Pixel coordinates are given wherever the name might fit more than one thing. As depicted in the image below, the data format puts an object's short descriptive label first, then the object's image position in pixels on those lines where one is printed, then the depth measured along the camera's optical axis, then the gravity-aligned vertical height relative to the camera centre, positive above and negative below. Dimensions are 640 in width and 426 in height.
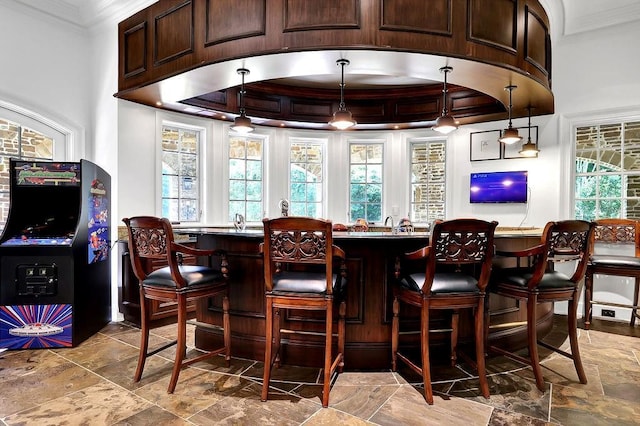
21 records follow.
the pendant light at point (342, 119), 3.42 +0.80
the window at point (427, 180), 5.67 +0.42
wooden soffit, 2.85 +1.33
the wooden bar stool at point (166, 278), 2.45 -0.49
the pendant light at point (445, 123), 3.48 +0.78
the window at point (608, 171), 4.38 +0.45
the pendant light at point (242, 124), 3.69 +0.81
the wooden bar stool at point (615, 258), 3.79 -0.51
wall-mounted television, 4.94 +0.29
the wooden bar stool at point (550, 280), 2.50 -0.50
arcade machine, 3.24 -0.45
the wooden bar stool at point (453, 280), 2.26 -0.46
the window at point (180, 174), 4.70 +0.41
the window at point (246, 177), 5.38 +0.43
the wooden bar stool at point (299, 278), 2.21 -0.38
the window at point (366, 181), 5.94 +0.42
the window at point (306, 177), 5.81 +0.46
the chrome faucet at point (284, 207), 4.01 +0.00
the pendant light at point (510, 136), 4.10 +0.79
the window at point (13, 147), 3.73 +0.59
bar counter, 2.77 -0.76
